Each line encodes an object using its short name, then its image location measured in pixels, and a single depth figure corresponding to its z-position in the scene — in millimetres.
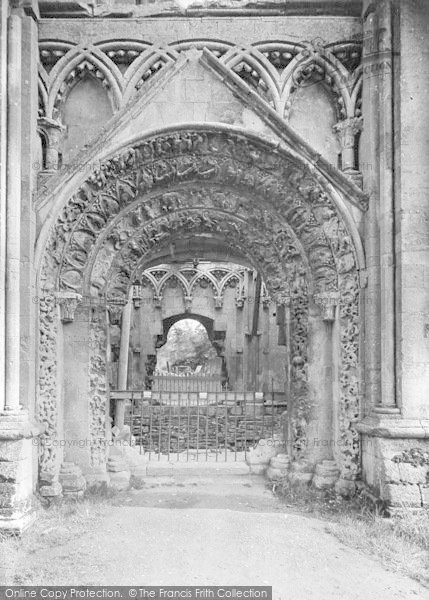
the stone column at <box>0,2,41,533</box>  5281
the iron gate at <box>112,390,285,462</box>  7438
